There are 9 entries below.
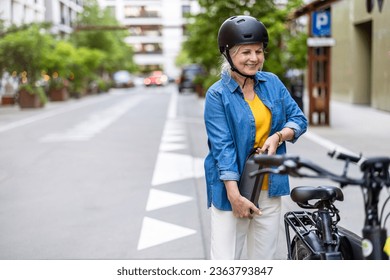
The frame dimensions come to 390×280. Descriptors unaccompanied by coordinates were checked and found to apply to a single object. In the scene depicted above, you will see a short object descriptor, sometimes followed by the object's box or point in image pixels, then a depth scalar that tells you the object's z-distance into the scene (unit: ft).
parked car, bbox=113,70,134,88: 188.85
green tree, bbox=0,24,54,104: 76.07
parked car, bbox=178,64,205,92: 131.34
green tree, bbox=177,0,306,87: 47.03
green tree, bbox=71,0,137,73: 145.59
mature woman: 8.68
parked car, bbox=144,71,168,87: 207.82
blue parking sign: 46.88
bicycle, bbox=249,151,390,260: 6.26
